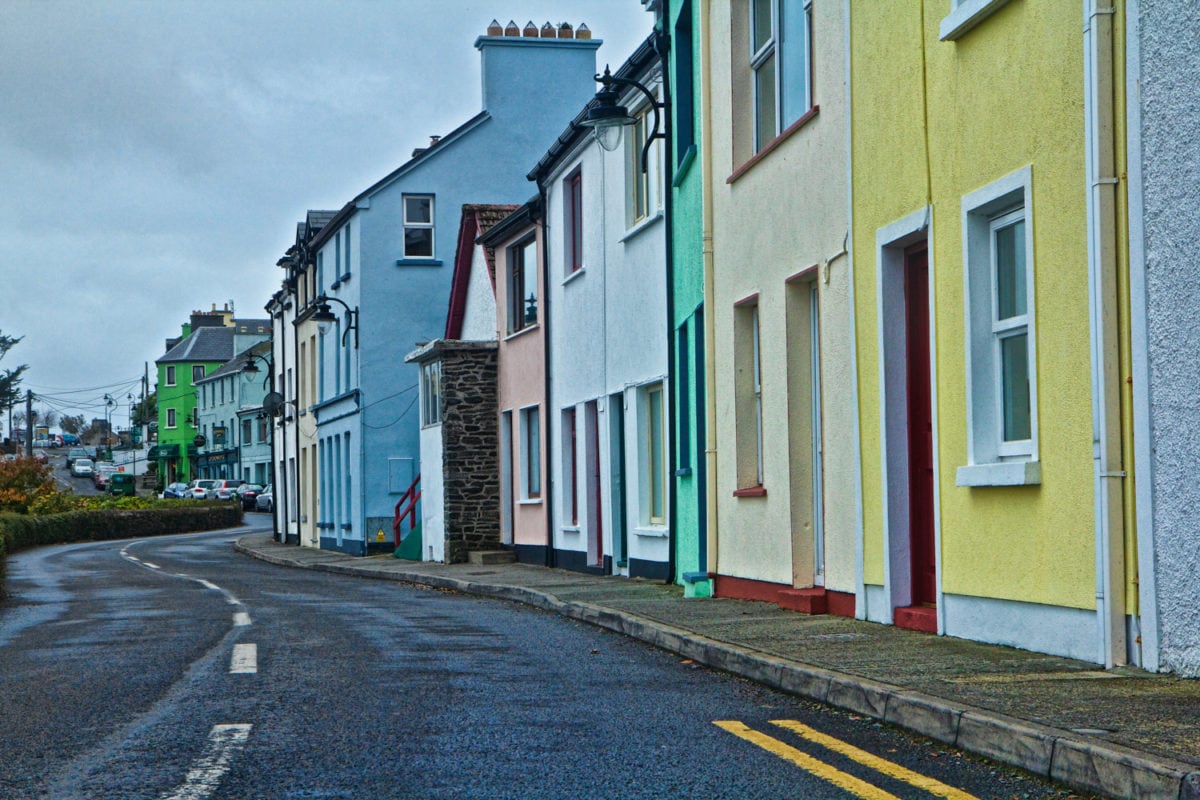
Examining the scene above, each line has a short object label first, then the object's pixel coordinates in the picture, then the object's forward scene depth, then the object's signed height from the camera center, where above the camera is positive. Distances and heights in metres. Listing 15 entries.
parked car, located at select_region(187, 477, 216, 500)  83.94 -0.94
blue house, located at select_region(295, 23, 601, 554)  35.31 +5.52
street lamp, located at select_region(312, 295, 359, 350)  34.41 +3.57
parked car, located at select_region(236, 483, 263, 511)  81.94 -1.32
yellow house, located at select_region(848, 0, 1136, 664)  7.99 +0.84
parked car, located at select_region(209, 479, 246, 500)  83.88 -1.05
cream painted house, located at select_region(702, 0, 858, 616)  12.16 +1.35
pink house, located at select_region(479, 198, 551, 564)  24.84 +1.44
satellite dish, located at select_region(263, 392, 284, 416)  46.97 +2.03
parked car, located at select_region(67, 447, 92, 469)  135.90 +1.86
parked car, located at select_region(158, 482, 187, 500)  89.18 -1.18
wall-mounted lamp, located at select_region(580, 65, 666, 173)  15.98 +3.64
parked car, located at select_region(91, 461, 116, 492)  106.81 +0.01
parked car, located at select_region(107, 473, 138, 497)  95.50 -0.65
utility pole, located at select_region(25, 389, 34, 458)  100.40 +4.05
